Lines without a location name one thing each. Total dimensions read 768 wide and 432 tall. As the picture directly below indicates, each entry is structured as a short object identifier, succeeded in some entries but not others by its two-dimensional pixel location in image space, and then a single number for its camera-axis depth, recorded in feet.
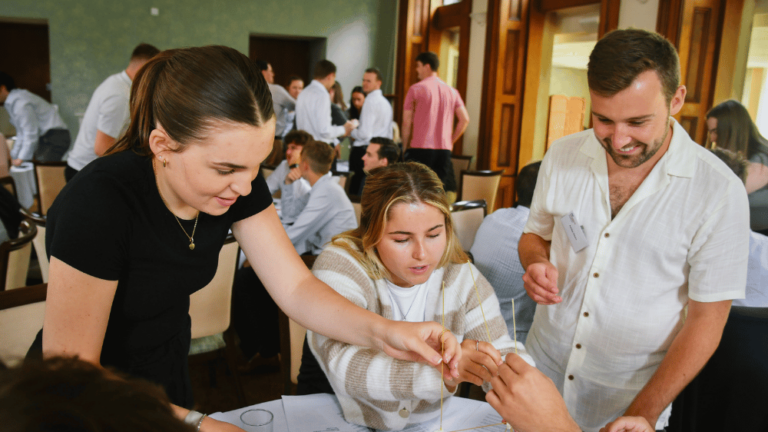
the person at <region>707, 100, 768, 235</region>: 10.13
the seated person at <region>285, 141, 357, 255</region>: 10.90
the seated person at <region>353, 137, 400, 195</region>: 13.55
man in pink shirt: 19.01
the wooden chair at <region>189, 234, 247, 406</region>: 7.89
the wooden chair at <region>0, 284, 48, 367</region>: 4.87
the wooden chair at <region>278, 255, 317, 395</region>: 6.01
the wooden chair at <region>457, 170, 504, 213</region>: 18.25
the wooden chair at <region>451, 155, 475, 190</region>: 23.19
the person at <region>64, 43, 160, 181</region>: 11.91
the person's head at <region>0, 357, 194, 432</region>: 1.27
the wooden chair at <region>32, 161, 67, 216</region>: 14.62
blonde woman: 4.36
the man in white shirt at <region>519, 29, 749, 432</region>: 4.24
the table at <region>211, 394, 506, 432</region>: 4.02
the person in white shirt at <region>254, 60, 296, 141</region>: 23.30
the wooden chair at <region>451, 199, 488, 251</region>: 10.82
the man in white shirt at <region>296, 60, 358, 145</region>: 19.29
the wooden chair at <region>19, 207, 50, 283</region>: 7.34
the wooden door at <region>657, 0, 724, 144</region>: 13.82
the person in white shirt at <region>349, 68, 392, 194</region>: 20.62
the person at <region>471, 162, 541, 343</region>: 7.96
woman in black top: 2.99
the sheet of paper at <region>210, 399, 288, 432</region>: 3.93
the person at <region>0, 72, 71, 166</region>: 19.44
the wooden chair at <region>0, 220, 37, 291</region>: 6.84
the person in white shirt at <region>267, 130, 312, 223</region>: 12.61
